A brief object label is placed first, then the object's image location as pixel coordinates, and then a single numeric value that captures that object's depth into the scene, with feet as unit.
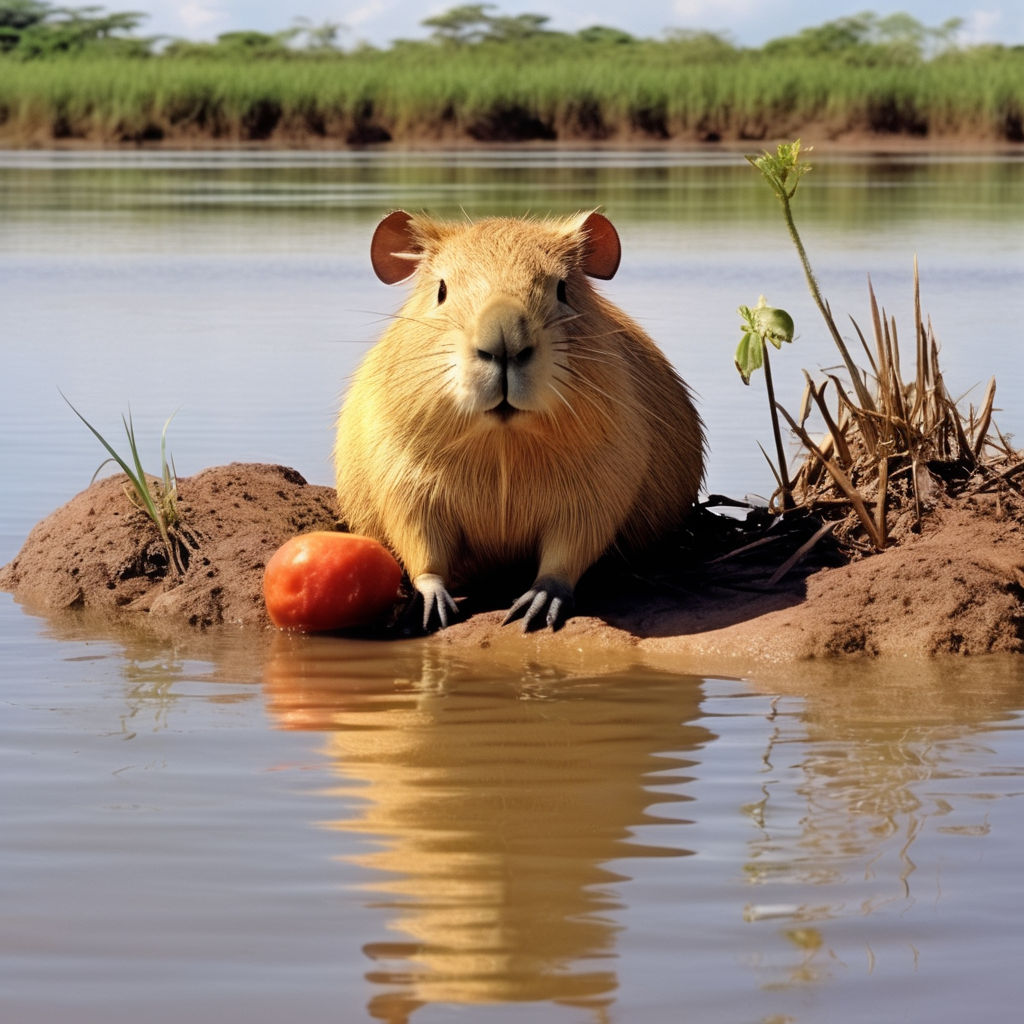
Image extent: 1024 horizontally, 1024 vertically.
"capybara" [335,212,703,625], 14.60
